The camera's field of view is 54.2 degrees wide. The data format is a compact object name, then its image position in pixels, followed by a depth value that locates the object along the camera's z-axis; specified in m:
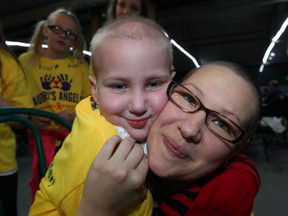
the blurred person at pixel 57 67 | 2.00
